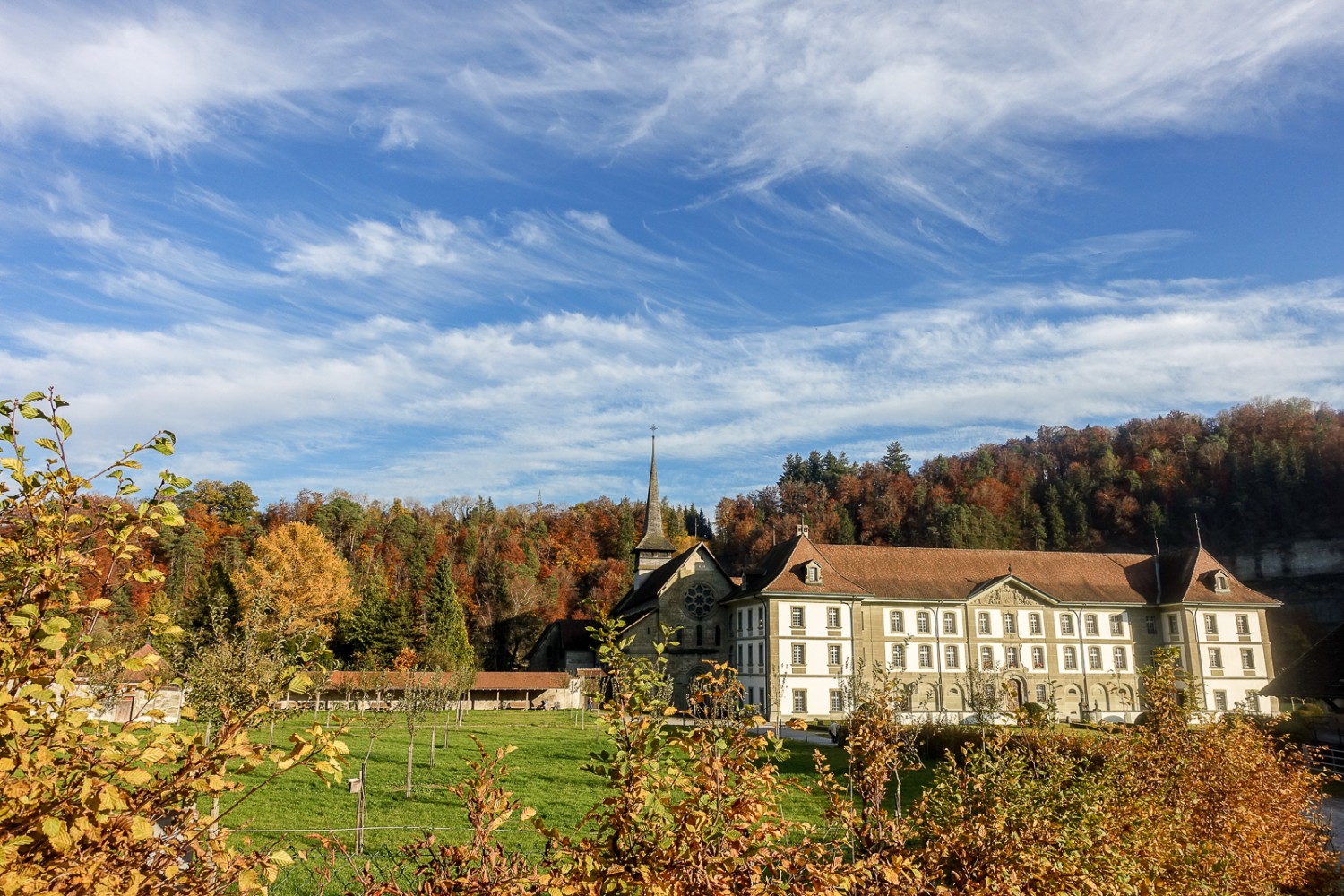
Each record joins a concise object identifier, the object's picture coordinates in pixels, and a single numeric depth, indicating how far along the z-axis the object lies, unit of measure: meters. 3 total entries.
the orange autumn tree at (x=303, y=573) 64.06
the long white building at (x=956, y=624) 48.34
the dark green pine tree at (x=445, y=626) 59.28
